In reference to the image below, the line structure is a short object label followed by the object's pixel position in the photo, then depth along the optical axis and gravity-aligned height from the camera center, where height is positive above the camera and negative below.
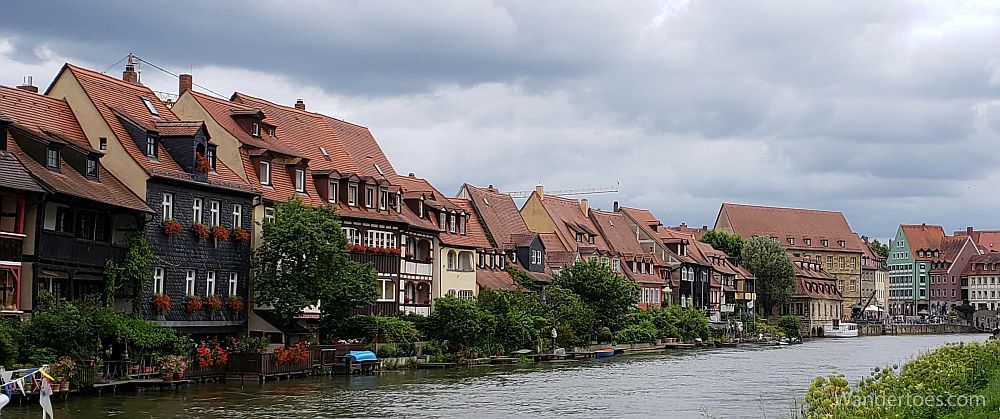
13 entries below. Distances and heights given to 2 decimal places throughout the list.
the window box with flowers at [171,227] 47.81 +3.70
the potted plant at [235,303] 51.94 +1.01
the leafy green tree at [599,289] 82.94 +2.70
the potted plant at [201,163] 50.06 +6.33
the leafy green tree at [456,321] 61.50 +0.42
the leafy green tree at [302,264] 52.25 +2.64
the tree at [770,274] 132.25 +5.97
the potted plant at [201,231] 49.59 +3.73
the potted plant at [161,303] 46.84 +0.90
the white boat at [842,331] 138.00 +0.20
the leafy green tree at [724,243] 137.75 +9.42
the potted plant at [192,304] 48.91 +0.90
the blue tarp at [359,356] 54.02 -1.11
